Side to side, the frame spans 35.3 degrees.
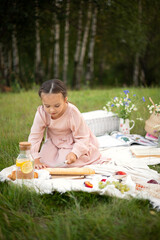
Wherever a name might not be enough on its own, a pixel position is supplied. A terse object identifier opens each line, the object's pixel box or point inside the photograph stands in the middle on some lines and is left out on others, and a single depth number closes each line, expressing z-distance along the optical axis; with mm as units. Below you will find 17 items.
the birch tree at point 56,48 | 10242
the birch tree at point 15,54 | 10222
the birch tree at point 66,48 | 10805
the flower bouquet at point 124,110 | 4730
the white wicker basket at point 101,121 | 4633
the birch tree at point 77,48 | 11153
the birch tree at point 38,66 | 10832
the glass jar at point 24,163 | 2410
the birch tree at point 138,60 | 11797
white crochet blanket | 2392
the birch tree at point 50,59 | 15539
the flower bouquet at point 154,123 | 4348
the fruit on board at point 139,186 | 2562
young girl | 2988
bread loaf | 2809
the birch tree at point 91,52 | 11209
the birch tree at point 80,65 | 11677
